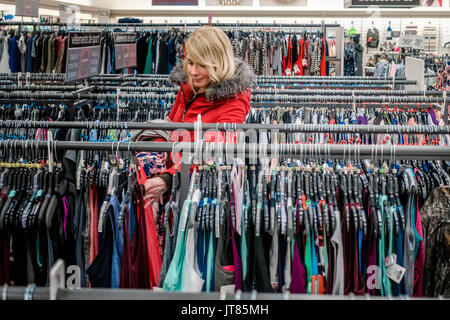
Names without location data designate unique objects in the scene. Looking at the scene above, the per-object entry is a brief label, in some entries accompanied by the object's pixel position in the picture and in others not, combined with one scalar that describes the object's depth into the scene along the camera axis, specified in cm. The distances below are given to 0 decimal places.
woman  209
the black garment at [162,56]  671
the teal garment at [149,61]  674
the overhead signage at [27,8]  565
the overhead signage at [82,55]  312
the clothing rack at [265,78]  393
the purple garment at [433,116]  305
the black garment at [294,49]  690
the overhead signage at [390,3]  689
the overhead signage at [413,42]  579
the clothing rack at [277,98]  281
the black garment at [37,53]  638
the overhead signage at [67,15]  617
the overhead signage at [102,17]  840
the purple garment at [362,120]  296
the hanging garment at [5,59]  642
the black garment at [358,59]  866
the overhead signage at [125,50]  432
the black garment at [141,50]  678
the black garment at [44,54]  637
